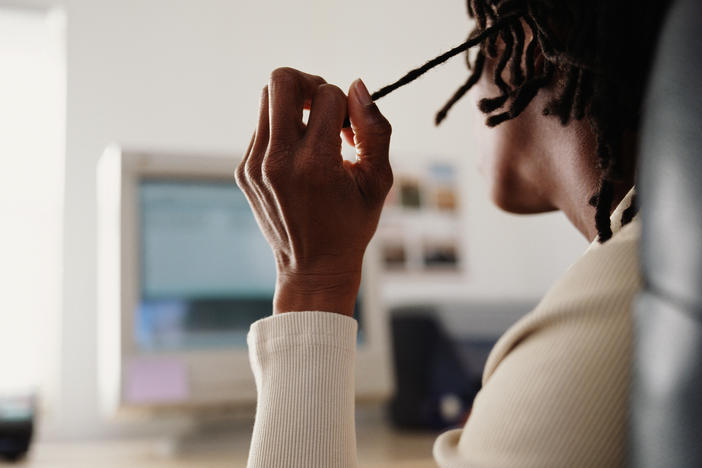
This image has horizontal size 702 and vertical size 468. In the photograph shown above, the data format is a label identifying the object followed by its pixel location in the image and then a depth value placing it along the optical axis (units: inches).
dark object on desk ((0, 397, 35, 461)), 43.9
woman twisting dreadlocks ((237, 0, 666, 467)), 15.7
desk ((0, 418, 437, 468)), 40.5
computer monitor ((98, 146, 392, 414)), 45.6
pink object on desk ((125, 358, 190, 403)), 44.8
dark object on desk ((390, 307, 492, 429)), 52.8
